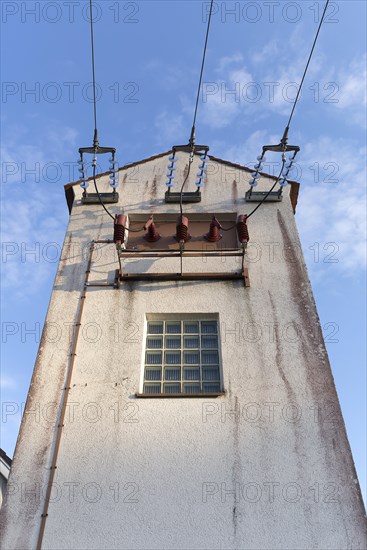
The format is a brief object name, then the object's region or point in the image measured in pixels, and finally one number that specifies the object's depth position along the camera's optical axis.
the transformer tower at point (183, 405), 6.83
